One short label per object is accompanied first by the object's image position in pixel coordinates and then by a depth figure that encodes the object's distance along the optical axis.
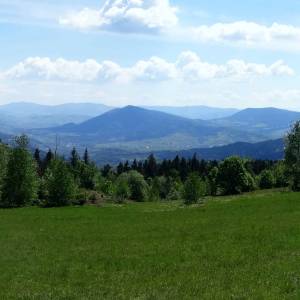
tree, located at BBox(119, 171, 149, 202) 139.38
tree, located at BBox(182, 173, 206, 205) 82.81
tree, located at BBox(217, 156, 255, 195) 122.69
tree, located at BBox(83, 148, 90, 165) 166.02
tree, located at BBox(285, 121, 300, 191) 81.94
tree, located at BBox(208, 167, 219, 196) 128.38
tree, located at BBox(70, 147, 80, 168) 147.98
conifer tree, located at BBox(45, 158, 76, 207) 77.38
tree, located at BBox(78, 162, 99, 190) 142.18
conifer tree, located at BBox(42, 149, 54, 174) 157.25
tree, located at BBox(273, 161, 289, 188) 137.61
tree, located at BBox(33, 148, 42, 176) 159.43
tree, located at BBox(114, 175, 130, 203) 115.20
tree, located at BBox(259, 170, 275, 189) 141.12
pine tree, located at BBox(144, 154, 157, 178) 183.11
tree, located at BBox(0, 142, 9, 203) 79.06
